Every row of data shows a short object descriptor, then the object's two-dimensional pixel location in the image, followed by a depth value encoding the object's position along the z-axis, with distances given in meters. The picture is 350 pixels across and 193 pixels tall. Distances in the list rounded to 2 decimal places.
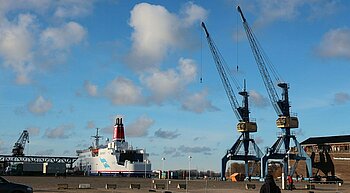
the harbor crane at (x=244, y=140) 117.95
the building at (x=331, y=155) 111.56
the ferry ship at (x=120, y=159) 128.62
